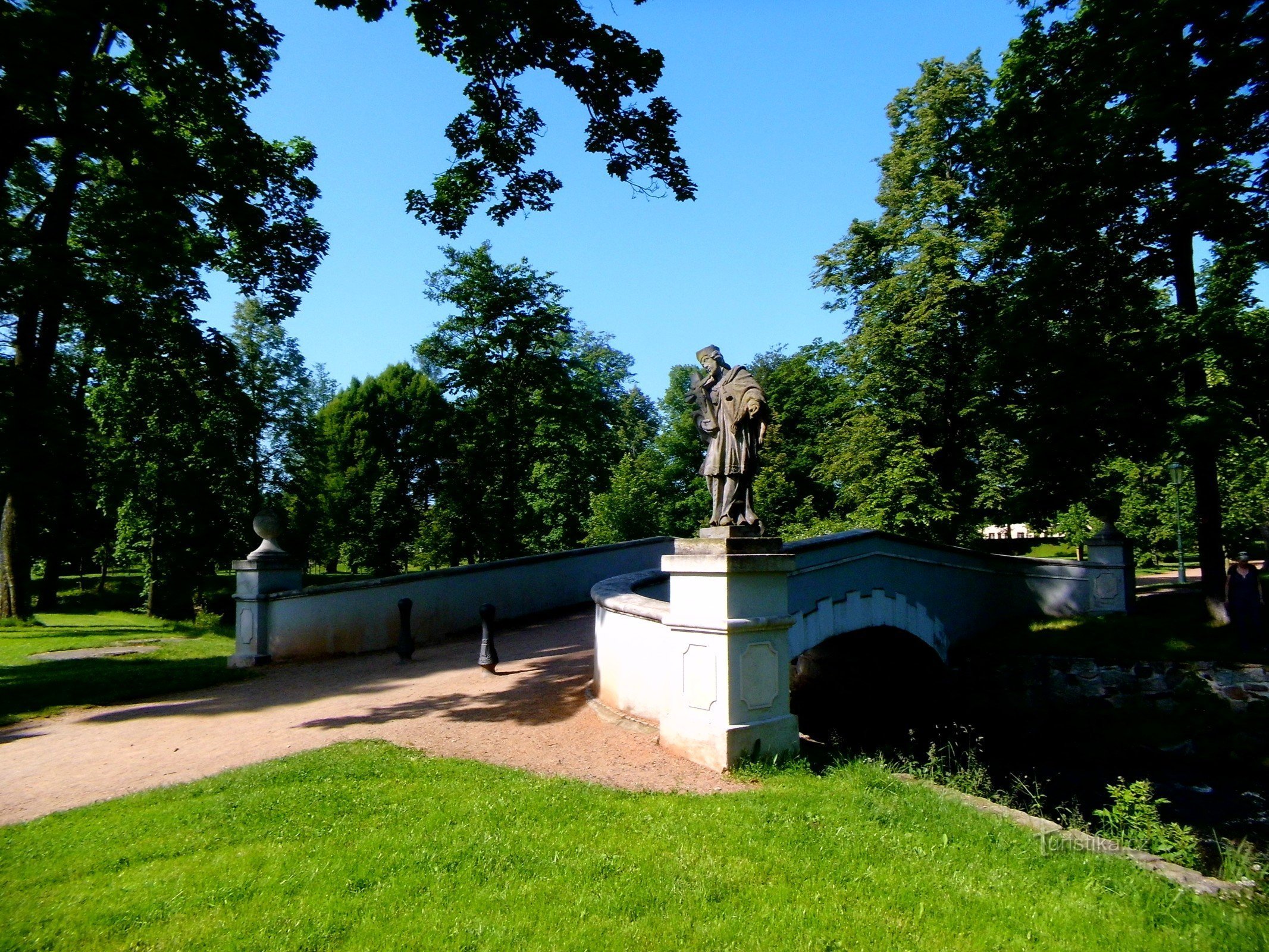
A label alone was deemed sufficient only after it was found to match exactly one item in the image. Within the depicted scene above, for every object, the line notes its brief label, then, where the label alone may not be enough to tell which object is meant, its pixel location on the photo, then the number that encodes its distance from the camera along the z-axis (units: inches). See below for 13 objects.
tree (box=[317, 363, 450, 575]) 1289.4
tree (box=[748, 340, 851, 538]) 1215.6
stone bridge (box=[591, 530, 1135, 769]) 253.1
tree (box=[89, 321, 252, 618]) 535.5
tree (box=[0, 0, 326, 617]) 350.9
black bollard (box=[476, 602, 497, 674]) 406.3
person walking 497.7
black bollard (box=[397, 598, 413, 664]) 450.0
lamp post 909.2
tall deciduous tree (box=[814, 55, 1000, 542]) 797.2
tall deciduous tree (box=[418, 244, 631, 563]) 957.8
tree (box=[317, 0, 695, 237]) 331.6
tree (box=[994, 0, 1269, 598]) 454.3
